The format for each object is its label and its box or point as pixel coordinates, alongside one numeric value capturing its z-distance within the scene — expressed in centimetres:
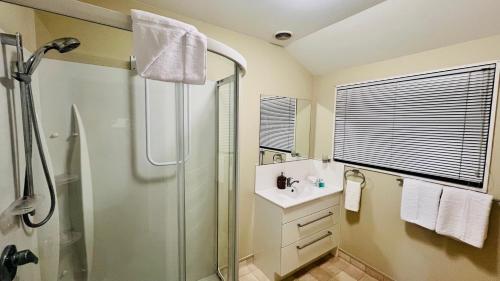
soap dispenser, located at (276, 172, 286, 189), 209
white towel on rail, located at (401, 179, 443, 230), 150
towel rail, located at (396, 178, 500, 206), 173
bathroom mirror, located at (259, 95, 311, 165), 204
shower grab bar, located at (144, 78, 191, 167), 132
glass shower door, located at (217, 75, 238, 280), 138
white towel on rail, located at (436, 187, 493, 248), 131
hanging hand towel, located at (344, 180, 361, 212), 198
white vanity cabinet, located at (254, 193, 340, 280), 173
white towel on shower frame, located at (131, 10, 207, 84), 71
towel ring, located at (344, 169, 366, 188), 200
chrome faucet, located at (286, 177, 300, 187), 214
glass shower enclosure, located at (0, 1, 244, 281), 105
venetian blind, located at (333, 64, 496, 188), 139
